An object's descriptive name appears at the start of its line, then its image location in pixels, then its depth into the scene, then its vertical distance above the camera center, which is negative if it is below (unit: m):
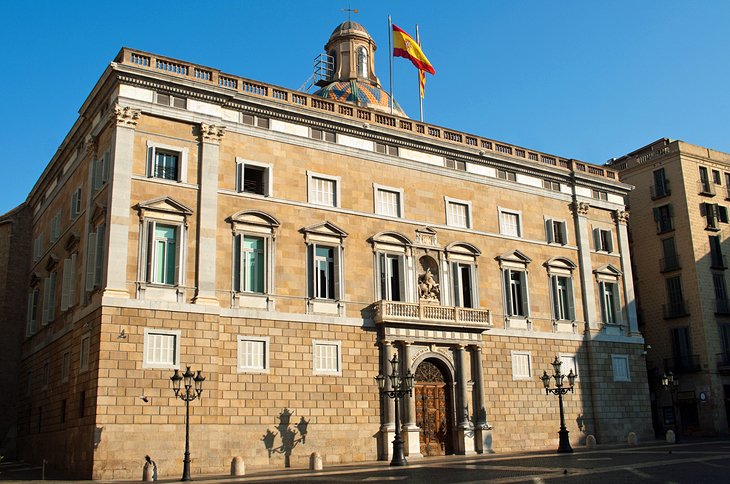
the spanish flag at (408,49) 40.91 +19.94
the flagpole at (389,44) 41.46 +20.42
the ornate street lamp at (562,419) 31.80 -0.50
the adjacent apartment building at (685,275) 46.25 +8.36
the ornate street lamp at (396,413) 27.17 -0.03
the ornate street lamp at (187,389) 23.33 +0.96
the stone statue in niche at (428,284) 34.25 +5.85
